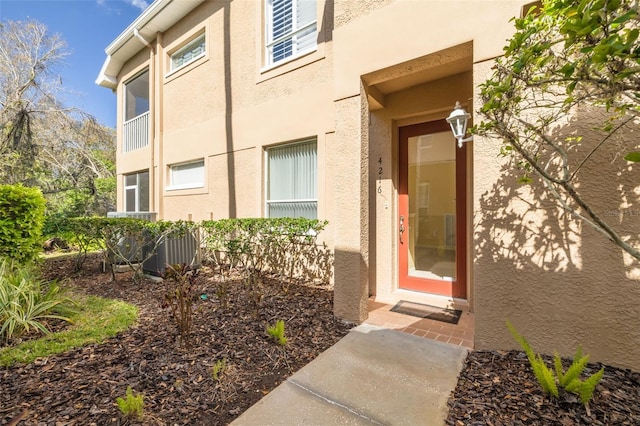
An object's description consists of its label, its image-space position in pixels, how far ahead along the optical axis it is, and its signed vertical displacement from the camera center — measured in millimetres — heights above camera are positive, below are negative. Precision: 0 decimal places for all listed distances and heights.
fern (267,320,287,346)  3411 -1491
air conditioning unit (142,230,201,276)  6535 -1008
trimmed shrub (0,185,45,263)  5641 -208
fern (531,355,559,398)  2266 -1382
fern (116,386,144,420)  2201 -1534
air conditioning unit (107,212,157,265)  6239 -855
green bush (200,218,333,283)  5574 -735
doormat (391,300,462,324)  4273 -1634
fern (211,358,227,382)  2799 -1613
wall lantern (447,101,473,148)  3424 +1068
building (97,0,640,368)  2918 +1111
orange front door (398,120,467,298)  4824 -12
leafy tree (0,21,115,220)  10883 +3699
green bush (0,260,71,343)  3586 -1285
